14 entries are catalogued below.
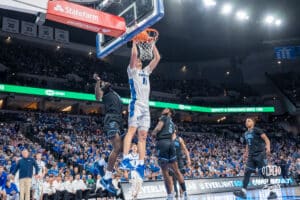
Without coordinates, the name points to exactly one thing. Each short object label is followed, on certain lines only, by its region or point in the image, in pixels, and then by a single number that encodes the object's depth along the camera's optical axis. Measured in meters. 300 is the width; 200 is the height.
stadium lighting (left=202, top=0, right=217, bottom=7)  21.43
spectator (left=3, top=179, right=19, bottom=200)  11.21
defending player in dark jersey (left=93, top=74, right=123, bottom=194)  5.53
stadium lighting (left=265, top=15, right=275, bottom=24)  24.92
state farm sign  7.57
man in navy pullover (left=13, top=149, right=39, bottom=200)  9.53
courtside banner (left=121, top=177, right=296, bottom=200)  10.98
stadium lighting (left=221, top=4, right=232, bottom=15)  22.86
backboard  7.04
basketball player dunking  5.06
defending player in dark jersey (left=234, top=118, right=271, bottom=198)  7.97
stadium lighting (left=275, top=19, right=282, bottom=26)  25.62
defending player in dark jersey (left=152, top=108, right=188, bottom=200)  6.44
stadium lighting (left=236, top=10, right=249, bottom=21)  23.67
